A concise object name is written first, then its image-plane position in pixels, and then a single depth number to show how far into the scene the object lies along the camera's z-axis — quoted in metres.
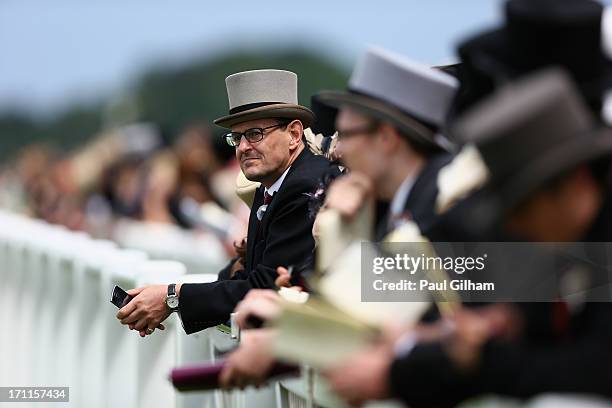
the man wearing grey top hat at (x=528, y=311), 7.44
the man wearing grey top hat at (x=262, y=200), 13.01
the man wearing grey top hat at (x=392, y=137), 9.54
